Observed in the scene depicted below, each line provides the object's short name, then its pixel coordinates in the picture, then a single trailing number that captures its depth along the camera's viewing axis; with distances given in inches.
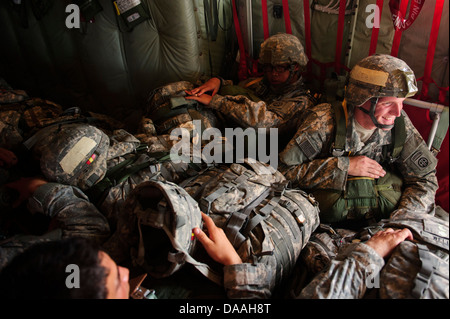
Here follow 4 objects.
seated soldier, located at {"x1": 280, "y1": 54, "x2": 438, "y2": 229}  82.0
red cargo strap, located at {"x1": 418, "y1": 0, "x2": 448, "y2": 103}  92.2
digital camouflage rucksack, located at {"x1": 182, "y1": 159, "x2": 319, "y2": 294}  64.4
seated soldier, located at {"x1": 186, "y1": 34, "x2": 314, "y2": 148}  105.8
